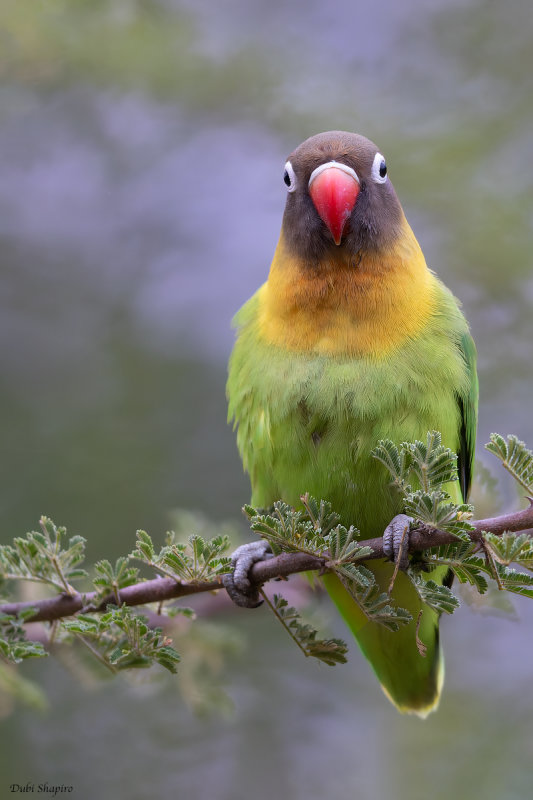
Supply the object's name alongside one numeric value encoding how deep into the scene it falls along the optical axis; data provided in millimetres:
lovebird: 3022
